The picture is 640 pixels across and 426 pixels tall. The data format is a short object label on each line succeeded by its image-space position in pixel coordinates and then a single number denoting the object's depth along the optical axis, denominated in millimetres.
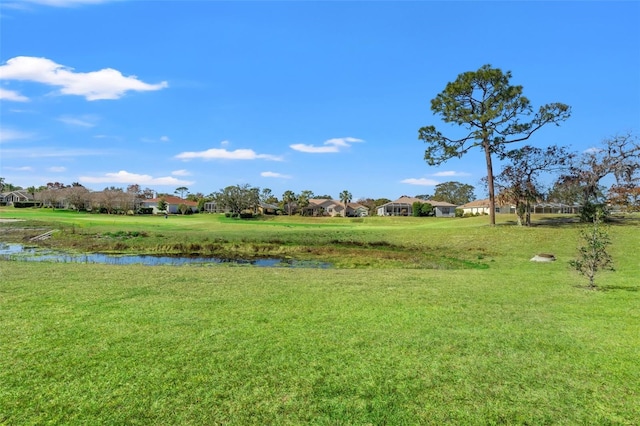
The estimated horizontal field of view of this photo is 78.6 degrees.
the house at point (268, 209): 101750
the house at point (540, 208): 78062
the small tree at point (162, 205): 102500
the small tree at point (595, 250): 9914
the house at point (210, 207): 115419
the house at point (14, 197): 98175
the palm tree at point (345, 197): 112938
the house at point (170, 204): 107838
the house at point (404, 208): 92150
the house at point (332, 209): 103812
